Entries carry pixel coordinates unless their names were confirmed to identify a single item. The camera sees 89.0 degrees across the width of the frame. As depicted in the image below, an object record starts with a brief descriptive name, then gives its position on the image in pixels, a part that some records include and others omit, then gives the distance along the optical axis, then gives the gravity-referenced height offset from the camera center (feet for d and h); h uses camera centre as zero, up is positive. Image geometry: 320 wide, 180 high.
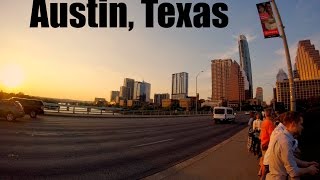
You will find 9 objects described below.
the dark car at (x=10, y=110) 43.96 -3.14
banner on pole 21.89 +10.51
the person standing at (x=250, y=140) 23.59 -6.14
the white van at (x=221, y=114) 75.69 -7.07
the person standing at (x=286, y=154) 6.75 -2.39
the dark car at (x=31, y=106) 55.88 -2.58
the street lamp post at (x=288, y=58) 20.77 +5.40
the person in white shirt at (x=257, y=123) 21.41 -3.21
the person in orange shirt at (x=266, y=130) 13.21 -2.59
